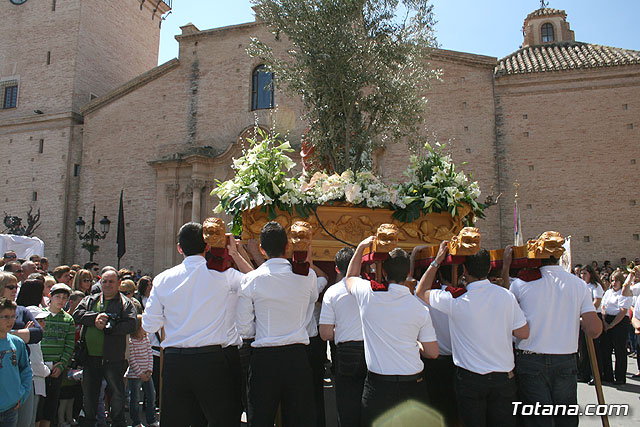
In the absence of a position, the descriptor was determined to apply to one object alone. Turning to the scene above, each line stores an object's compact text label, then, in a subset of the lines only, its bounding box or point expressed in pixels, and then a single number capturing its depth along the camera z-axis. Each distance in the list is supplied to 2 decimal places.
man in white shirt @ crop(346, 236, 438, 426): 3.75
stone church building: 18.39
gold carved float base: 6.02
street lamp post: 18.09
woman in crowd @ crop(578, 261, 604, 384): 9.09
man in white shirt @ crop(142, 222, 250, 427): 3.86
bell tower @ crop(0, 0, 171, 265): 24.05
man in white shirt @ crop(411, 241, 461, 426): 4.55
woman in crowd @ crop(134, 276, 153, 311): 8.12
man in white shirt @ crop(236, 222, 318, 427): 3.93
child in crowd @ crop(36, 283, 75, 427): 5.63
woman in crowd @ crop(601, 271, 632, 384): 8.84
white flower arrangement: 5.97
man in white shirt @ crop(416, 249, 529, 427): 3.85
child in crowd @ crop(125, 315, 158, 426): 6.45
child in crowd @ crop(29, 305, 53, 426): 5.24
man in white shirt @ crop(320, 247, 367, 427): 4.43
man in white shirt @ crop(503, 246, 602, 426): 4.14
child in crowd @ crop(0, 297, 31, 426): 4.33
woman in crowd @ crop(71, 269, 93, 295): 7.51
